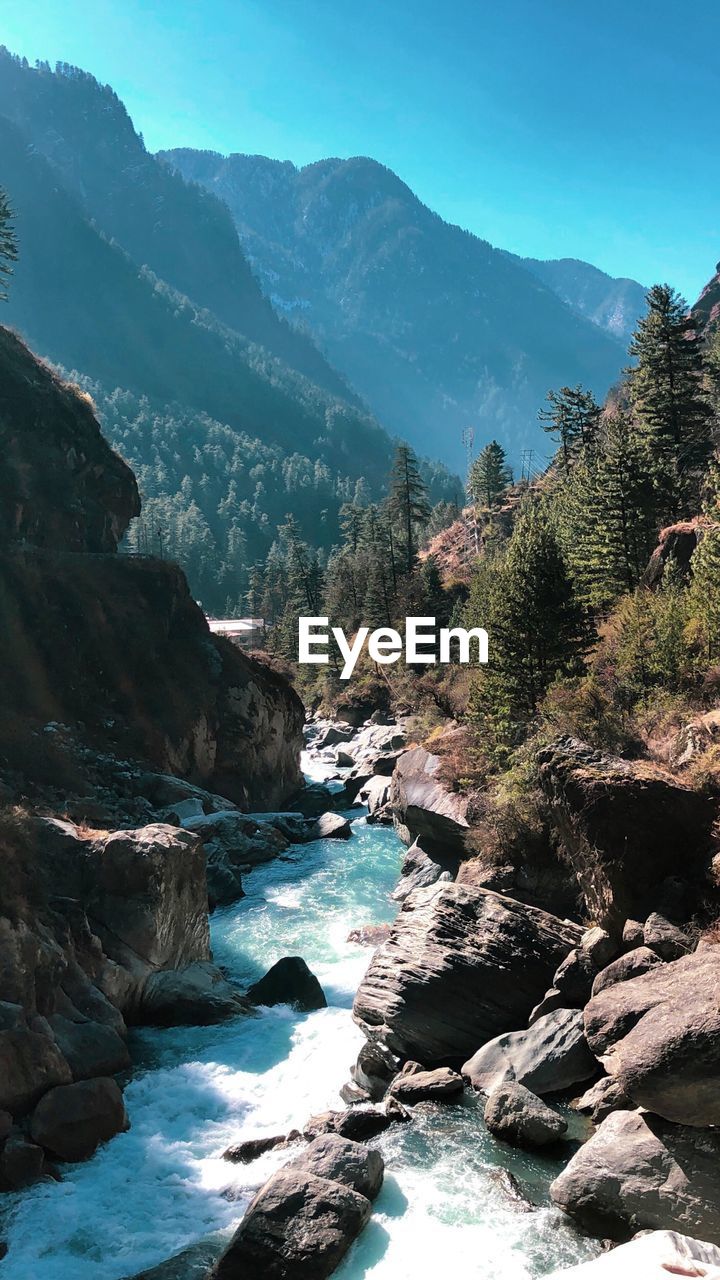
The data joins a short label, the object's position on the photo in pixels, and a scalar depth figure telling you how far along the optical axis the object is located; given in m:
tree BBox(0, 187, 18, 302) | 64.00
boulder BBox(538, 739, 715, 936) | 17.73
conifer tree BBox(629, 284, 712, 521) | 50.19
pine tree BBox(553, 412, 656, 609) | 43.31
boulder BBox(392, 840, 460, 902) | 30.67
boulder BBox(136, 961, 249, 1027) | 20.33
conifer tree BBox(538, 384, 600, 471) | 89.94
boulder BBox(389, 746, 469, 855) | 30.97
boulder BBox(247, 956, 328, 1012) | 21.33
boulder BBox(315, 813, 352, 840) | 42.34
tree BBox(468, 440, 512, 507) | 112.38
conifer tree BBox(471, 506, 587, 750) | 31.95
